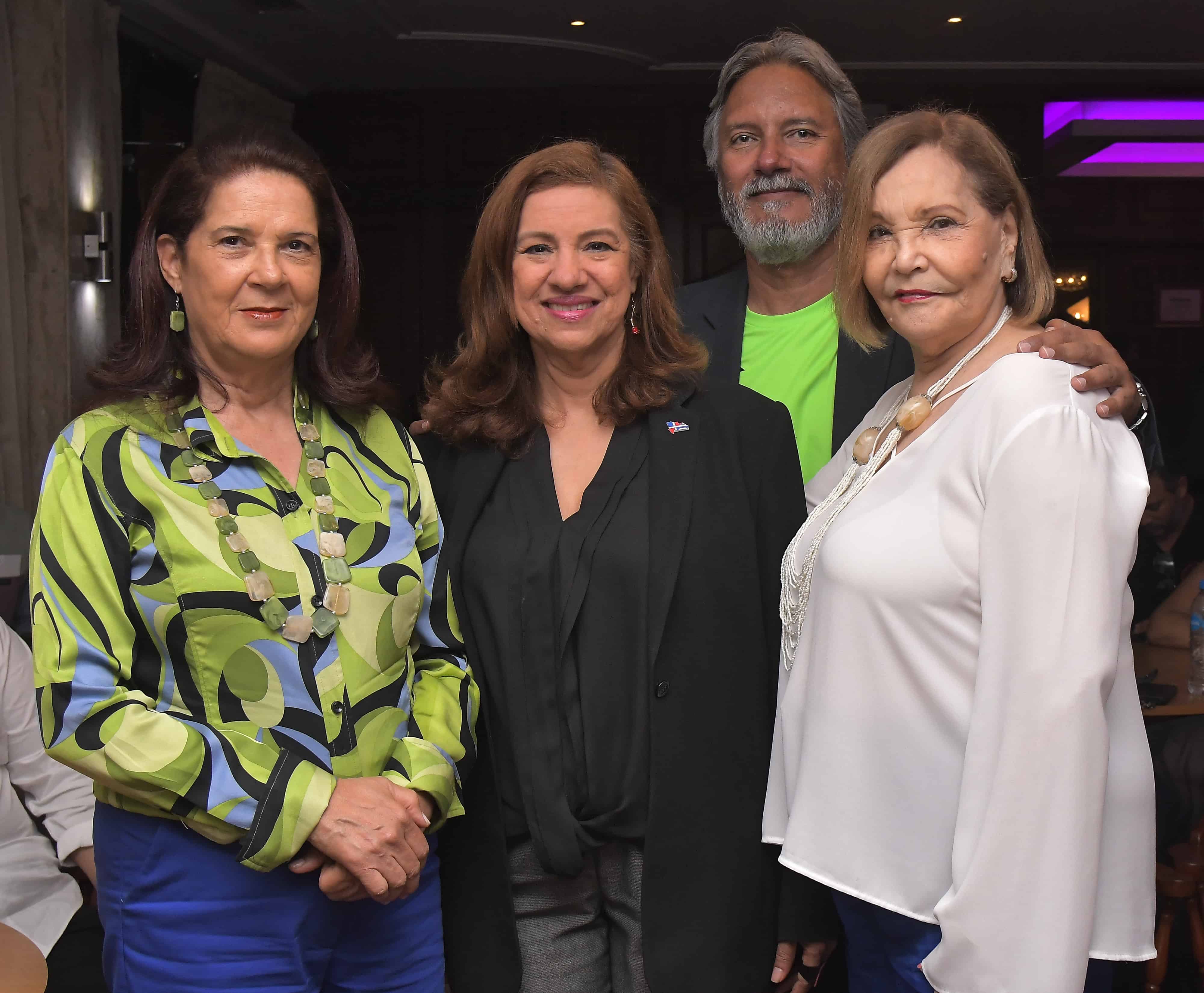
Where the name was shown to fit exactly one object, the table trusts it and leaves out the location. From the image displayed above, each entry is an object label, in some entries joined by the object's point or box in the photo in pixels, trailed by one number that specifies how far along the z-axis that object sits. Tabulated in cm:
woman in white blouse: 143
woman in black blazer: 187
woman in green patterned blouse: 155
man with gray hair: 248
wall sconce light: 491
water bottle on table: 378
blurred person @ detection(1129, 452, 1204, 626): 434
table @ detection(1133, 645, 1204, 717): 344
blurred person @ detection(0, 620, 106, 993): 271
